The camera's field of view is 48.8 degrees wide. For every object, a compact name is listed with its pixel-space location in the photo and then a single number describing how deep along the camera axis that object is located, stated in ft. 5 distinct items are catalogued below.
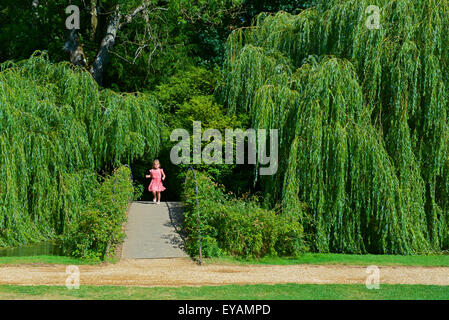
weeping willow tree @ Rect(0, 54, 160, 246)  39.37
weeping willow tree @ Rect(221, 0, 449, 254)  38.37
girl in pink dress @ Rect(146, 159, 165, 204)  53.26
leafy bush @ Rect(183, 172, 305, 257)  37.40
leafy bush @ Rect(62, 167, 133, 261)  36.58
